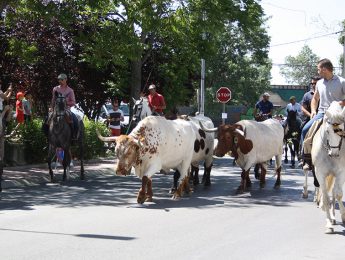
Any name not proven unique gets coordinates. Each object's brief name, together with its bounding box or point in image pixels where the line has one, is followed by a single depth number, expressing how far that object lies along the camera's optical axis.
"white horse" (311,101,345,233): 9.04
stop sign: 30.94
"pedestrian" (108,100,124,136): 24.22
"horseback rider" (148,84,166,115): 16.81
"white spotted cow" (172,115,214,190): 14.20
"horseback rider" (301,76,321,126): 14.04
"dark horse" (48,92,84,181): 15.55
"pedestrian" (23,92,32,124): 22.05
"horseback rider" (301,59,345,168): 10.03
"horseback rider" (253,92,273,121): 18.58
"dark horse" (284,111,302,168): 20.47
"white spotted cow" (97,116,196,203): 11.46
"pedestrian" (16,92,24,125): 21.22
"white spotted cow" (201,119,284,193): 13.37
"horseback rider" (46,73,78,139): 16.05
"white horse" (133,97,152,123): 17.44
